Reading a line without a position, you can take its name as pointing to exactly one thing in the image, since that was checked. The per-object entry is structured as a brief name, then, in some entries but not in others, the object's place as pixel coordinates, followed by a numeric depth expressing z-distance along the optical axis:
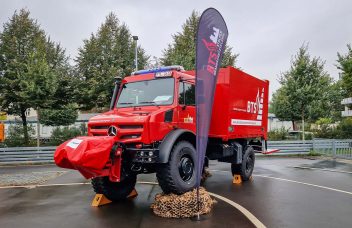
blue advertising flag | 6.13
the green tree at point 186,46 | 25.73
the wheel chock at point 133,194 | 8.48
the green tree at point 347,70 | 23.66
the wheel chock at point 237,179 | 10.28
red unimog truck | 6.13
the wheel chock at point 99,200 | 7.56
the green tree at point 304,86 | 20.73
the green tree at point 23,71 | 18.88
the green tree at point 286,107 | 21.50
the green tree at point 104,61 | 22.83
